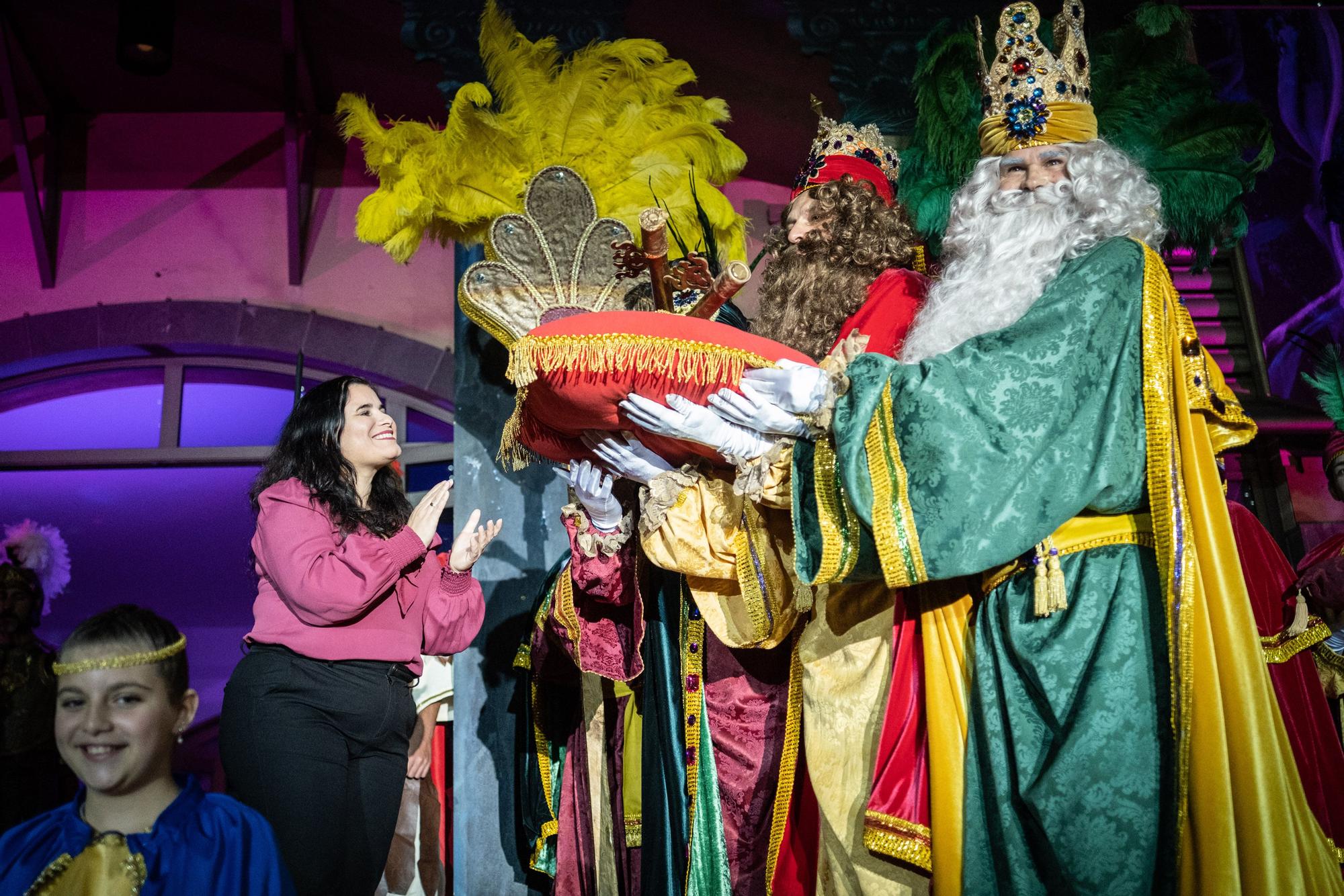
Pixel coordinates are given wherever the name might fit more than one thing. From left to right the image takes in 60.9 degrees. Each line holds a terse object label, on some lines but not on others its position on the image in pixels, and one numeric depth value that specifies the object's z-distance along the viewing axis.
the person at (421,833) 4.07
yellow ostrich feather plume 3.71
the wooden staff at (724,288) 2.28
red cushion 2.12
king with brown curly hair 2.59
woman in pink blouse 2.61
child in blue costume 1.70
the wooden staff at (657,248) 2.40
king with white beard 1.75
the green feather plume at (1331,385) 4.49
